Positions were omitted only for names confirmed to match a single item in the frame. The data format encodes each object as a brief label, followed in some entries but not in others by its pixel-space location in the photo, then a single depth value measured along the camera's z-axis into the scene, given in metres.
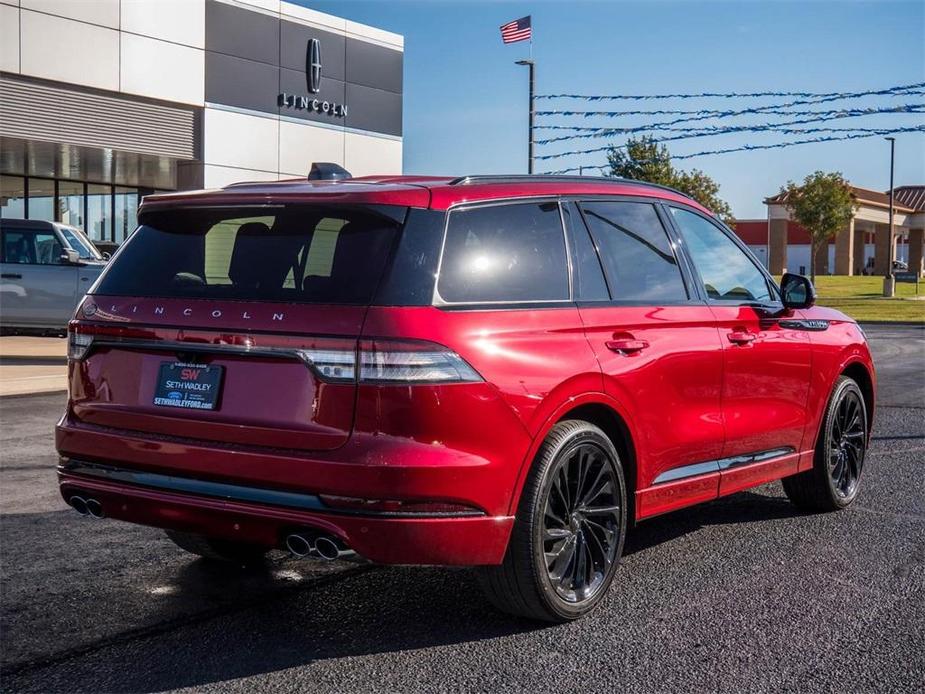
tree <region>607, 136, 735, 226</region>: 62.75
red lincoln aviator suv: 4.14
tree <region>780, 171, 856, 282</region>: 75.38
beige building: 89.50
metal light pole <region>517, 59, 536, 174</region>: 33.12
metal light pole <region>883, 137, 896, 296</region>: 52.29
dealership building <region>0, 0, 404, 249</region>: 24.94
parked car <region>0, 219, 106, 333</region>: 18.59
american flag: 31.98
